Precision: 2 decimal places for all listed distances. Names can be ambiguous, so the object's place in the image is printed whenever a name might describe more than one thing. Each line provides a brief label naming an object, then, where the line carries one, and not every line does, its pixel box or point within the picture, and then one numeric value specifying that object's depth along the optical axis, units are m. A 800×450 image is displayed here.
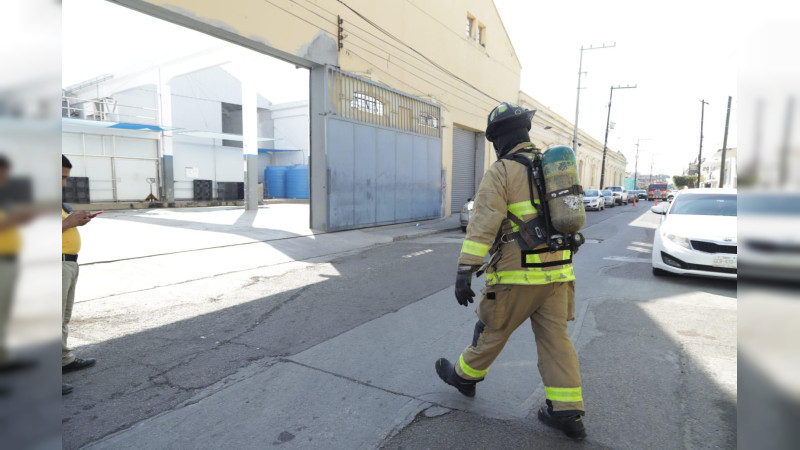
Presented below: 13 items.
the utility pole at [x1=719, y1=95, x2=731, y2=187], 25.92
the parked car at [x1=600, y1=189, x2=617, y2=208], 34.28
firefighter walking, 2.70
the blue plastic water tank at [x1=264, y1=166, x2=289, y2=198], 30.48
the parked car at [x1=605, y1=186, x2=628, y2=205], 37.31
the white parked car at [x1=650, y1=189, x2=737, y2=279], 6.37
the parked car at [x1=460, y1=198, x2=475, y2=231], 13.89
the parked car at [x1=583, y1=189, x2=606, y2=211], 27.27
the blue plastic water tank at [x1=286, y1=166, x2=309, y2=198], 29.44
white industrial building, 18.81
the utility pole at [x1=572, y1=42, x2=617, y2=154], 35.66
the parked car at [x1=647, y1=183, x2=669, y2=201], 49.88
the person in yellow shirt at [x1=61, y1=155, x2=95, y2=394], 3.22
